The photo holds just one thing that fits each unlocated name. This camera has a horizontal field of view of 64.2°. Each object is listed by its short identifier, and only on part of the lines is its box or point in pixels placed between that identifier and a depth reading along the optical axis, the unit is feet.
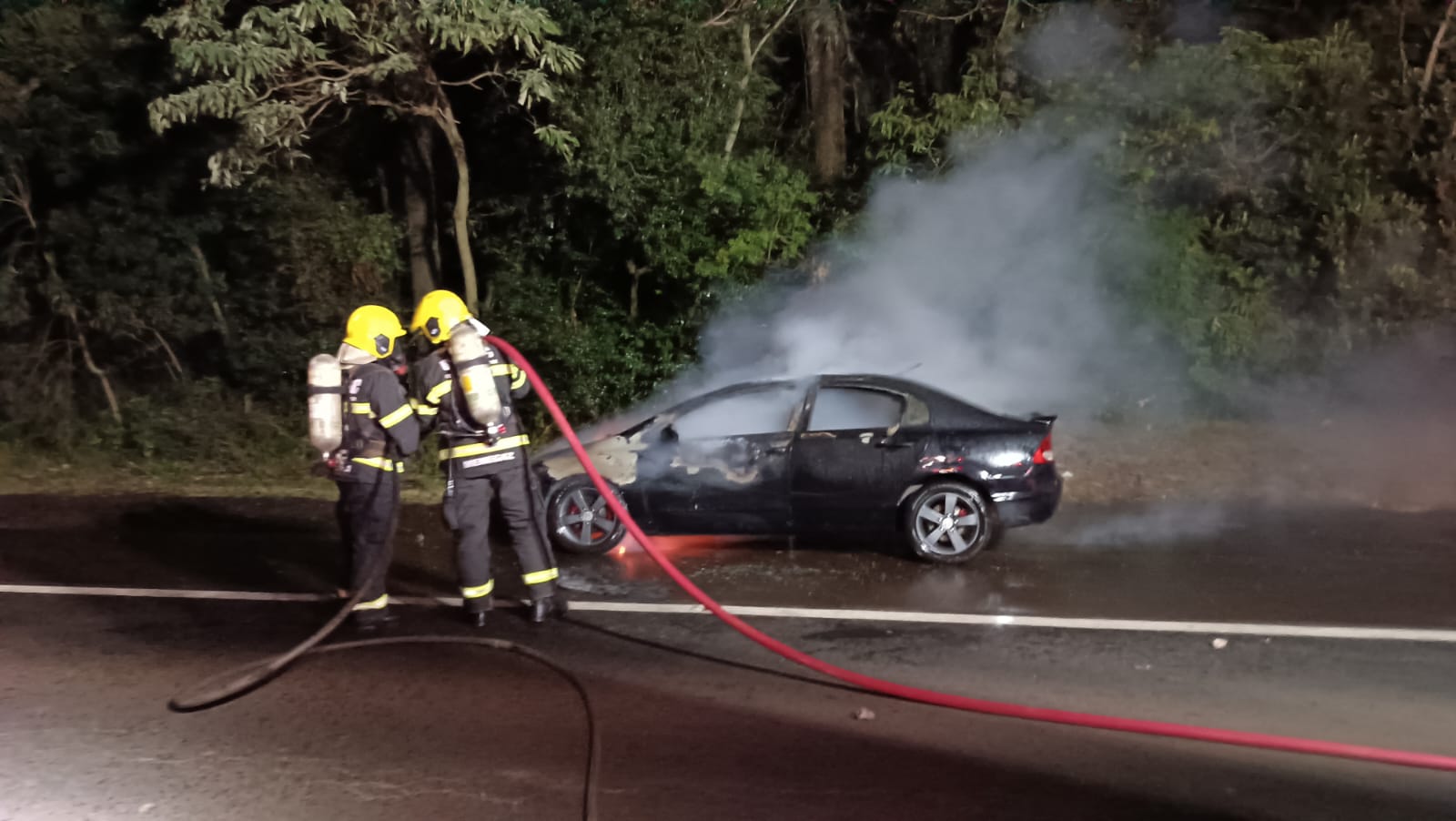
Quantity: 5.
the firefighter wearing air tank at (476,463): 21.33
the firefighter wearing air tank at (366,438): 21.68
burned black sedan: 25.88
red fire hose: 15.24
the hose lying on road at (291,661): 18.07
